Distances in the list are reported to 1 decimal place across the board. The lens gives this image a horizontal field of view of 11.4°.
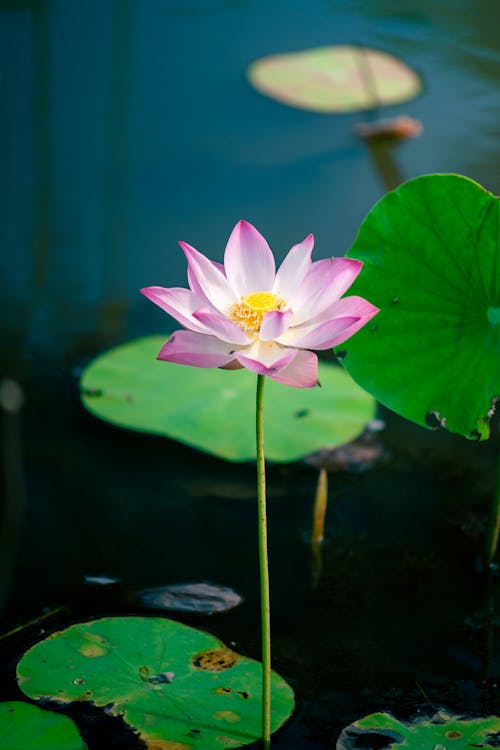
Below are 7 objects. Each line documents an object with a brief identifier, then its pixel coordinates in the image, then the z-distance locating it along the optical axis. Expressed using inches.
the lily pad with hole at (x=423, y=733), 86.3
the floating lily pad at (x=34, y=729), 86.1
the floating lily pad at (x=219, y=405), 103.5
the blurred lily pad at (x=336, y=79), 155.6
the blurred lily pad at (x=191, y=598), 93.7
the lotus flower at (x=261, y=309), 82.8
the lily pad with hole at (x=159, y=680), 86.9
